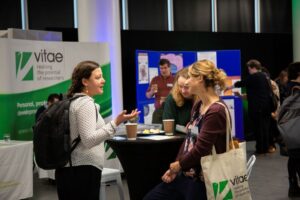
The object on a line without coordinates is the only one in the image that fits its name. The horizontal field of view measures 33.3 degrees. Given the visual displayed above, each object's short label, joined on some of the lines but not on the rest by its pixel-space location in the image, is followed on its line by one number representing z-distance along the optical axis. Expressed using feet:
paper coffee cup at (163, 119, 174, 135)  11.34
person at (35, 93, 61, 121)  18.05
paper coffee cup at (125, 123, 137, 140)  11.18
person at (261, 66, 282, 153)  25.84
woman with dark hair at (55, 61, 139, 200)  8.45
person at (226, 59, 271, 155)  24.76
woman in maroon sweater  8.26
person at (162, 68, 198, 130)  11.46
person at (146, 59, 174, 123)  22.08
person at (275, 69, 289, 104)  26.78
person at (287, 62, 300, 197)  14.70
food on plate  12.33
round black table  11.41
